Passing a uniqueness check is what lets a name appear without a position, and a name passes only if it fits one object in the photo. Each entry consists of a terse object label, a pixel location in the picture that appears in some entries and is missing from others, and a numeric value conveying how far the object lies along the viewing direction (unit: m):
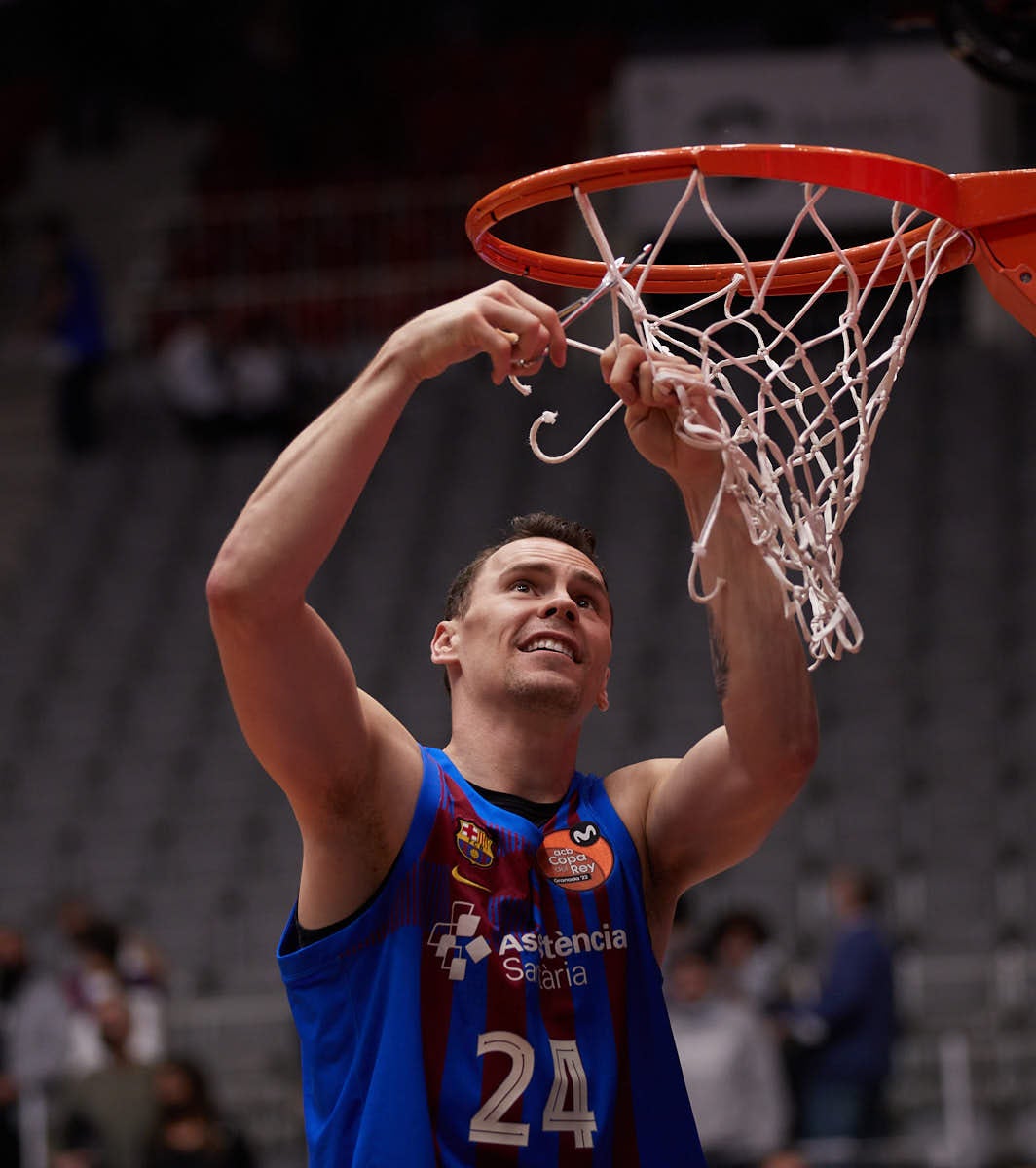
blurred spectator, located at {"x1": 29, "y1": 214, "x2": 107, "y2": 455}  27.36
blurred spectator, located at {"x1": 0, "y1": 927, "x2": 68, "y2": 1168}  17.05
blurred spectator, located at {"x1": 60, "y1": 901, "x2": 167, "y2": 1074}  16.94
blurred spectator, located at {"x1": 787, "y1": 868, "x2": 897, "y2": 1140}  15.76
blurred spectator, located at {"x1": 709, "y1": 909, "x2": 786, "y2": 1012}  16.09
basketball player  6.37
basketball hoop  6.88
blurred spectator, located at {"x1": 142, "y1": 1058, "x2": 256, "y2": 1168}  14.88
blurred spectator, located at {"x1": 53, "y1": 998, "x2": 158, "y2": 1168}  15.70
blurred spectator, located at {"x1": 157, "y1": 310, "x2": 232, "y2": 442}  27.25
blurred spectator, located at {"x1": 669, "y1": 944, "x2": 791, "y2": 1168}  14.89
